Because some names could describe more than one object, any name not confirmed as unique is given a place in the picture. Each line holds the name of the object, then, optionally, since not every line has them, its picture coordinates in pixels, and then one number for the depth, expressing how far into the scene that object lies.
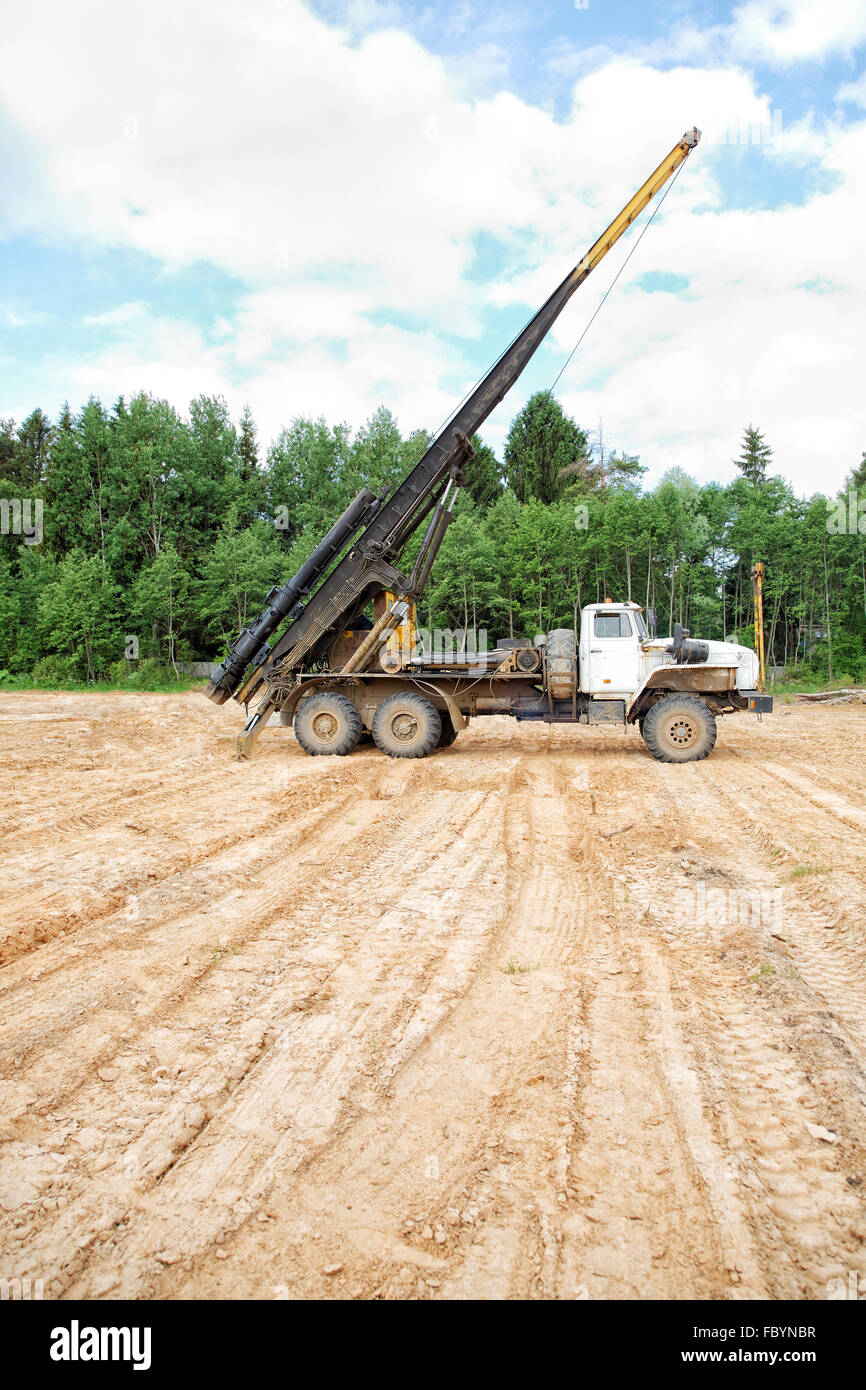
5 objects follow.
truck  11.85
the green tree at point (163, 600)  30.53
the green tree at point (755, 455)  47.38
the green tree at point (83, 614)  28.75
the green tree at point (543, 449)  40.47
